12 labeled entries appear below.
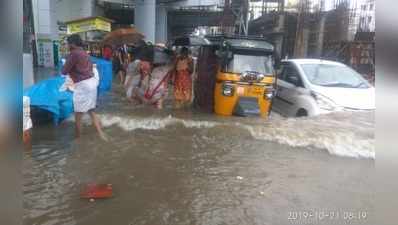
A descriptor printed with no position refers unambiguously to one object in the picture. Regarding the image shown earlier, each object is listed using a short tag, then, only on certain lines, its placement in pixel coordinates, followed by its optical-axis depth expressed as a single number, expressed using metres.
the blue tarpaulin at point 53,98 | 7.41
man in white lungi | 6.67
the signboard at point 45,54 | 19.94
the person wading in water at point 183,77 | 10.12
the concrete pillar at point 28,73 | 7.28
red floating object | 4.36
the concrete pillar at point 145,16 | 30.36
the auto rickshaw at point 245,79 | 8.85
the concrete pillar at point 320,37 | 20.39
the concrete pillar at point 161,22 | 40.31
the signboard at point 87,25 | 15.38
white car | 8.20
